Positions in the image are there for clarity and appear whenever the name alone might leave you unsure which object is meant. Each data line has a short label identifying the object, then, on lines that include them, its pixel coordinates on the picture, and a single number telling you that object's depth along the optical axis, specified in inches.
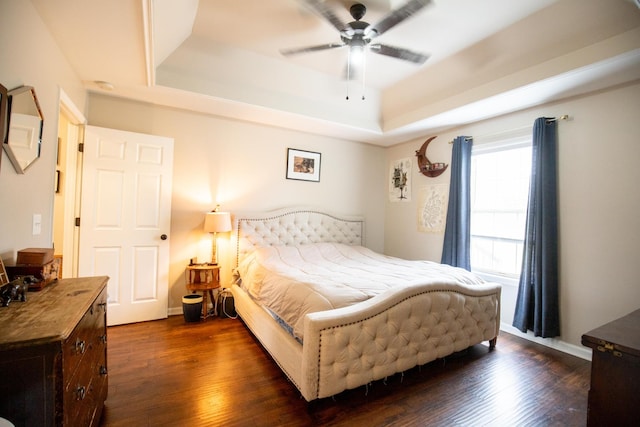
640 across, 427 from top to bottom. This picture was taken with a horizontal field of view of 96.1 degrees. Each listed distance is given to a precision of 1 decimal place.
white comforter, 84.5
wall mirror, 60.7
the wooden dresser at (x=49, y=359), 37.4
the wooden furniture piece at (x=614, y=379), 46.3
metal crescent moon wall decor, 162.9
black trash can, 129.0
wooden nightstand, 132.6
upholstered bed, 72.4
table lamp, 133.9
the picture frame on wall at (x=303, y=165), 169.0
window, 132.2
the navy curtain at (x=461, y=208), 147.9
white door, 120.6
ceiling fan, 83.6
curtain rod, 115.2
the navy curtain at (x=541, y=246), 114.7
